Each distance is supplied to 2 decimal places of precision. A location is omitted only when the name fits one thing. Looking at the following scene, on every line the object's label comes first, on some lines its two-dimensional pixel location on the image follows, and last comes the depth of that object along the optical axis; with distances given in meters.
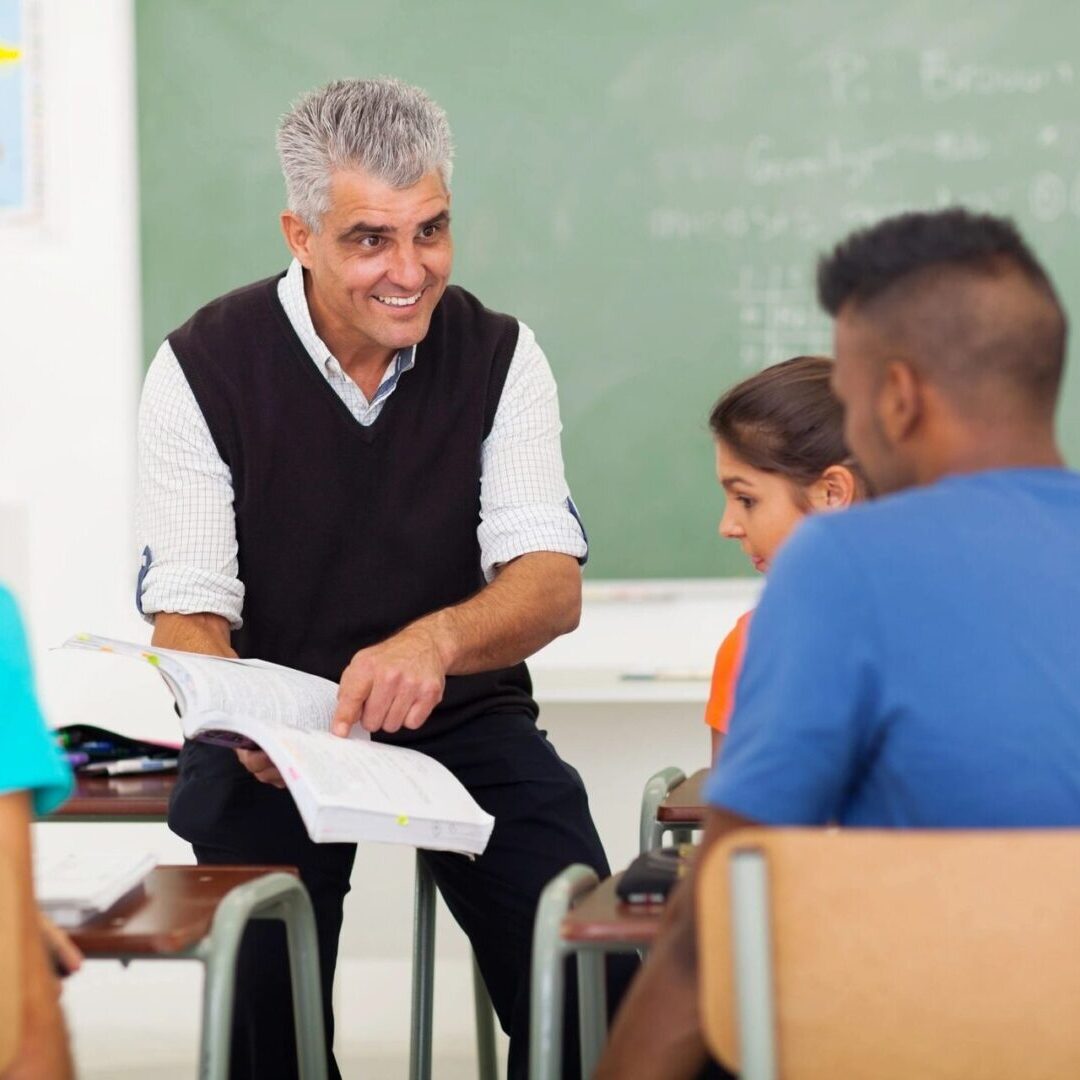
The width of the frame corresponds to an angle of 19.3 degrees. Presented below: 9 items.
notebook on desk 2.76
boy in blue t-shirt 2.47
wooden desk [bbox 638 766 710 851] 3.22
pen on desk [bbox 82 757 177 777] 3.63
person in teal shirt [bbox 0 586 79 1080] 2.56
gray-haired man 3.39
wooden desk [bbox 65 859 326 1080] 2.72
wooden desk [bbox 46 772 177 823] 3.43
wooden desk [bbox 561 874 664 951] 2.68
